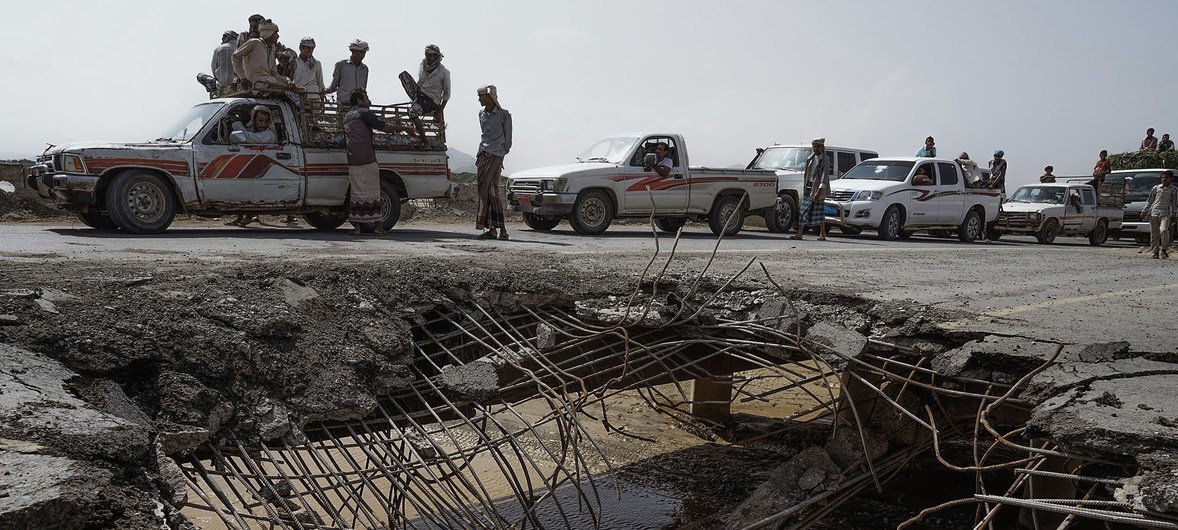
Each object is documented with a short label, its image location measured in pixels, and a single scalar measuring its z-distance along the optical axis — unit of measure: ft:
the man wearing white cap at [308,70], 34.53
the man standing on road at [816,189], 41.65
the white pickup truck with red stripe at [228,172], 27.37
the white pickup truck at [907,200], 47.21
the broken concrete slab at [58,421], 8.37
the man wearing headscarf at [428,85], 34.40
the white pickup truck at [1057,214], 59.26
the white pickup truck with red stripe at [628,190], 39.09
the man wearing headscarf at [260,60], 30.81
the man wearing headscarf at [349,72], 33.73
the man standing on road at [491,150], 31.58
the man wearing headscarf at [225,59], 34.22
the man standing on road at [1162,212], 37.96
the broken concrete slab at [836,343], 14.01
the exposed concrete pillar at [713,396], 25.85
